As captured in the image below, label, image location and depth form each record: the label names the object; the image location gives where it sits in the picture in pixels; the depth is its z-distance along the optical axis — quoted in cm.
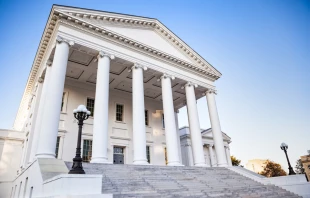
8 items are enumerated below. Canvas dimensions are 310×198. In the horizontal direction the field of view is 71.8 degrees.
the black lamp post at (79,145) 686
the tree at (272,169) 6444
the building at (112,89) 1298
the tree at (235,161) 6171
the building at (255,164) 10829
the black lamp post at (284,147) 1495
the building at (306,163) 4210
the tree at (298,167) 6888
